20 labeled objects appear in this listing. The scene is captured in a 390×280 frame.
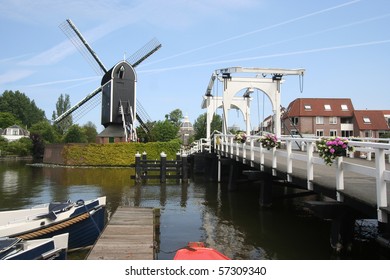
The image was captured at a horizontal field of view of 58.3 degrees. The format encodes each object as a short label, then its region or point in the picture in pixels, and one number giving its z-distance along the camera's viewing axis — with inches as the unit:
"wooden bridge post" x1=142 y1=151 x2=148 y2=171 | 821.1
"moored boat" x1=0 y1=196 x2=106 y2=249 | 293.5
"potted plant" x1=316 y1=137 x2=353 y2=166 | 255.6
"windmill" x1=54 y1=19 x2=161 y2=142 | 1488.7
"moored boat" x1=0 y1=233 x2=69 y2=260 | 226.4
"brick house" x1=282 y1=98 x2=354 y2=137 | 1726.1
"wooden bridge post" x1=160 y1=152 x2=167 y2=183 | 804.6
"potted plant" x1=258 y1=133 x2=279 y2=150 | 425.4
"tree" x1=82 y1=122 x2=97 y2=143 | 2797.7
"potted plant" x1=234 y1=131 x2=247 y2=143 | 579.4
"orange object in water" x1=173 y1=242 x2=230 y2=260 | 200.7
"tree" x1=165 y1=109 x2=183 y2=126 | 2947.8
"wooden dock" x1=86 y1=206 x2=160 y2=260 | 238.4
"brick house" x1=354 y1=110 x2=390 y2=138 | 1667.1
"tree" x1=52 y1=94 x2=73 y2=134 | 3447.3
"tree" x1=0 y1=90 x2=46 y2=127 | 3489.2
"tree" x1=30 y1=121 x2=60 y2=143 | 2481.8
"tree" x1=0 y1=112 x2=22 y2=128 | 3100.4
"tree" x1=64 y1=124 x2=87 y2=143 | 2091.5
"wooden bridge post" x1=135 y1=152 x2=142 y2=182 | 808.3
